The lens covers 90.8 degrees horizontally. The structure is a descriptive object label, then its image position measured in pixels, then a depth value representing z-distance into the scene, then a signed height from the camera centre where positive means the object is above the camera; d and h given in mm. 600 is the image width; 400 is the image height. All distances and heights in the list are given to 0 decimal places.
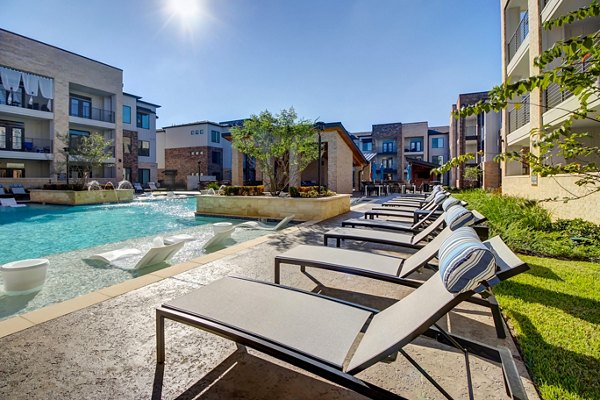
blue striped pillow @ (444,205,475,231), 3270 -280
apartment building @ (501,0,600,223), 8180 +3551
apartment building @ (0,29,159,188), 21688 +6789
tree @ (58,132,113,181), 20891 +2890
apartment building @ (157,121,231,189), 35875 +5256
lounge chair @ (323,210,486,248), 4393 -690
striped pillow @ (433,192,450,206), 6850 -99
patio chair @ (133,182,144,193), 27419 +489
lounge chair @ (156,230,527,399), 1582 -851
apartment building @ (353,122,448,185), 40156 +6742
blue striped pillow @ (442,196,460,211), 5039 -153
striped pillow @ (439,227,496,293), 1577 -402
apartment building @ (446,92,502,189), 20859 +4923
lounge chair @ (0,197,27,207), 16672 -576
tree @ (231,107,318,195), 11891 +2346
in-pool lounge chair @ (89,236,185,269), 5020 -1171
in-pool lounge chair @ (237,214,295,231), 8103 -966
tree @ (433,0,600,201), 1590 +647
